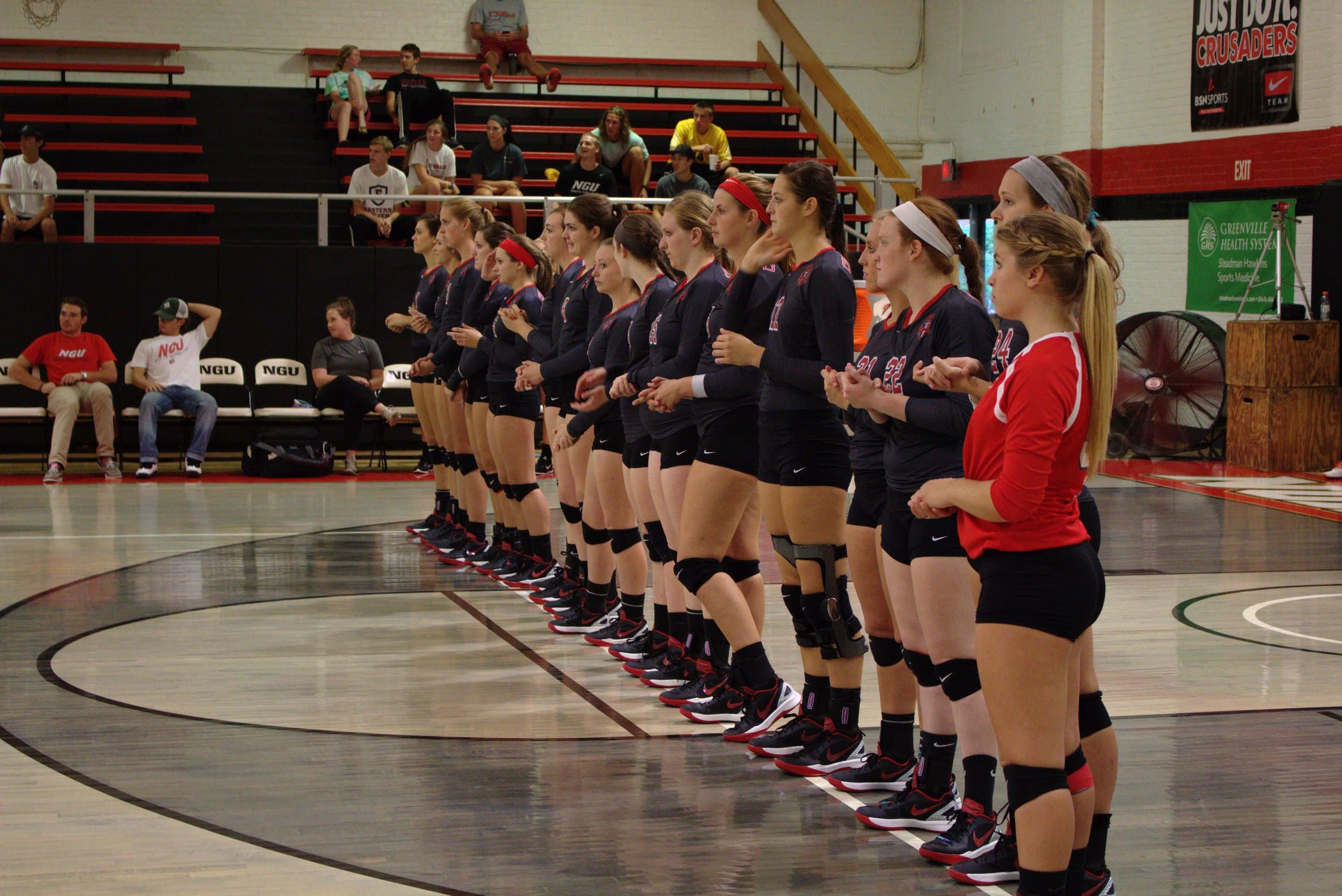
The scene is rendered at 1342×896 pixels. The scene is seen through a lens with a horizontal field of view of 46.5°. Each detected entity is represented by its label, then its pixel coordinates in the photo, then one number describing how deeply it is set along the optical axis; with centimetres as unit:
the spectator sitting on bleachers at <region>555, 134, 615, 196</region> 1555
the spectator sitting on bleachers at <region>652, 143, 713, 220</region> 1448
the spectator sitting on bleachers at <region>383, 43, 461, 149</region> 1725
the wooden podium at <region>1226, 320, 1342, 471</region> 1229
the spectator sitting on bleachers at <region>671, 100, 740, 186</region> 1673
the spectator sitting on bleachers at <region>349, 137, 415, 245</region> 1450
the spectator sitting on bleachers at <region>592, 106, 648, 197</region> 1608
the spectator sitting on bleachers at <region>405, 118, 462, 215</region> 1576
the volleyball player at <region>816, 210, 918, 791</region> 416
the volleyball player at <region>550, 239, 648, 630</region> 611
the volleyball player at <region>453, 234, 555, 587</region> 766
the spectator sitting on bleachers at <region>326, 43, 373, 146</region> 1752
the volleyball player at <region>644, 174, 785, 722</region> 496
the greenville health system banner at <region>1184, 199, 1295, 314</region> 1342
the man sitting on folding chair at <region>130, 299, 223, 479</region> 1239
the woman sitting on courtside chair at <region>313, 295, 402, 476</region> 1273
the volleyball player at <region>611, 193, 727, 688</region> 531
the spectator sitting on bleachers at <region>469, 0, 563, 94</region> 1955
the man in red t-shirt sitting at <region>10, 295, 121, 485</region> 1222
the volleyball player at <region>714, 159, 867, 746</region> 454
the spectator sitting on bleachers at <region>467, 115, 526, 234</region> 1586
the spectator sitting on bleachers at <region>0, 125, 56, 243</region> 1380
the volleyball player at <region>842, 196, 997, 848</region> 377
